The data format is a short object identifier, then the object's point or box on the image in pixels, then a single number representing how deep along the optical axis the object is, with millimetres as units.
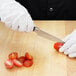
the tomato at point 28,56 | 872
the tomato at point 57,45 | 912
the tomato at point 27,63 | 858
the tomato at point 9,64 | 844
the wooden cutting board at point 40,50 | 840
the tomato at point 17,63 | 851
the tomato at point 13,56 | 873
